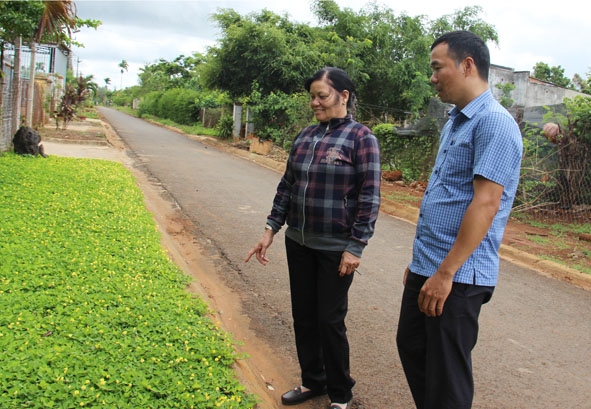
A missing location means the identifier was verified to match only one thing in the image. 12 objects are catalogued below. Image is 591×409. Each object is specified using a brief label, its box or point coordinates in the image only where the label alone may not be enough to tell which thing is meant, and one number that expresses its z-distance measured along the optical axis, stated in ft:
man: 6.41
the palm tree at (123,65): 291.58
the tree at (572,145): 32.01
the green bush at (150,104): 154.92
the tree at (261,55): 67.70
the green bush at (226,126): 82.48
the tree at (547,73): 127.13
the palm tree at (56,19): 29.91
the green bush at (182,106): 120.31
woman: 9.02
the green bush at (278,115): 64.69
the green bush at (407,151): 42.07
